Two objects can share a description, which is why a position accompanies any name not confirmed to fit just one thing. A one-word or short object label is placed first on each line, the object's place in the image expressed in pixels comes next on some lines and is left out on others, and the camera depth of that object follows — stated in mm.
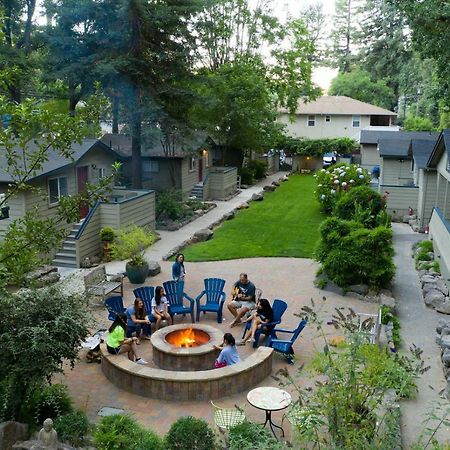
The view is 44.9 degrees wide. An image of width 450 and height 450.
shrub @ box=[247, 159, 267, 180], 43281
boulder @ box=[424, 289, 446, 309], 15680
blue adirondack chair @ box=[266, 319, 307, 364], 12039
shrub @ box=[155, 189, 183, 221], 27688
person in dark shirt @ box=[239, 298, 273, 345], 12812
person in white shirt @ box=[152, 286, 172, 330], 13777
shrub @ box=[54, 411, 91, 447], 8398
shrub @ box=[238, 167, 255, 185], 41188
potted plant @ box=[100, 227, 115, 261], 20562
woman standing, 16312
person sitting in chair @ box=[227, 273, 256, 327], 14094
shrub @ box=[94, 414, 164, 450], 7816
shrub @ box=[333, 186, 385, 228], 21266
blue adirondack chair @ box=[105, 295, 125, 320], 13383
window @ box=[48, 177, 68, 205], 20922
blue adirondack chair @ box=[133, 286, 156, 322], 14430
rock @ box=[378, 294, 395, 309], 15380
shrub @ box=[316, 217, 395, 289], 16391
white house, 55281
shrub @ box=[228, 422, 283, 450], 6513
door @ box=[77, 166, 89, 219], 23359
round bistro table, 8889
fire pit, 11562
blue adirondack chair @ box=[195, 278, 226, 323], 14469
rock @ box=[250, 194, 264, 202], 34938
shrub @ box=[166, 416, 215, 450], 7996
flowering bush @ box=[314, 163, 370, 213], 28156
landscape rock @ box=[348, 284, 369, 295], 16688
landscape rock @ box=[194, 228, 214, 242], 24156
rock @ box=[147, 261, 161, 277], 18625
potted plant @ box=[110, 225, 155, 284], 17656
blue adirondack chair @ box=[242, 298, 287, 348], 12812
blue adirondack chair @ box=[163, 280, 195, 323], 14859
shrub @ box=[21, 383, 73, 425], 9073
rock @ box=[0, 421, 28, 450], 8086
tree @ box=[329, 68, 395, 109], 65875
